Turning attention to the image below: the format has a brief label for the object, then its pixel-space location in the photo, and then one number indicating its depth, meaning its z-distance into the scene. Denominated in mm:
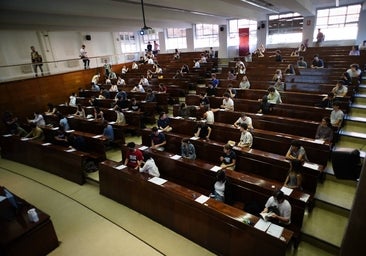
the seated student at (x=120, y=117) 7159
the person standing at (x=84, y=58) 11756
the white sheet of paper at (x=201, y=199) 3457
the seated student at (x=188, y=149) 4953
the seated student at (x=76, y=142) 6043
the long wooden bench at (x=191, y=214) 2926
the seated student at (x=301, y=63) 8984
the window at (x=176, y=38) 18812
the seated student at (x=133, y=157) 4728
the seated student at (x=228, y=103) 6633
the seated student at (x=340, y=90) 6270
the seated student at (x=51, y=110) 8641
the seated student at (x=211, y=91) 8070
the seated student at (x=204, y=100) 7109
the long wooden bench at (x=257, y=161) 3920
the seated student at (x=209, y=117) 6117
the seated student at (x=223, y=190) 3767
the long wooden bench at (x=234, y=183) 3381
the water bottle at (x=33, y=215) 3490
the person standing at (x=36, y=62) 9789
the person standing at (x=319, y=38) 12688
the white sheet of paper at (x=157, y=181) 3994
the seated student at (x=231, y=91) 7410
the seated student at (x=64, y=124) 7133
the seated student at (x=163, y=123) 6296
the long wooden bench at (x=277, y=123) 5172
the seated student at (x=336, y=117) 5066
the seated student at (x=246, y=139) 4922
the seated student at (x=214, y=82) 8529
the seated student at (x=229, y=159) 4445
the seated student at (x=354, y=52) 9070
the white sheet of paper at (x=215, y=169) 4164
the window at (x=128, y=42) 17797
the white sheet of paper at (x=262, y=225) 2890
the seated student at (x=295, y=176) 3635
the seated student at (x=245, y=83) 8110
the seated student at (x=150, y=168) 4445
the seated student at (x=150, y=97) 8016
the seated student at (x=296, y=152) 4113
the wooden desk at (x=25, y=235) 3236
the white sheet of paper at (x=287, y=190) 3456
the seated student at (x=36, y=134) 7172
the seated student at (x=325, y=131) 4583
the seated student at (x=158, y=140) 5543
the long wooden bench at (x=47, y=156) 5453
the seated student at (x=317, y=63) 8672
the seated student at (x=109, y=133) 6291
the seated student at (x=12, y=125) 7551
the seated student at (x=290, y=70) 8406
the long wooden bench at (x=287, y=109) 5629
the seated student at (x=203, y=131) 5551
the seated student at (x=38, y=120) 7817
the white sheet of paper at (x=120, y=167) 4570
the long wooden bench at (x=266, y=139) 4391
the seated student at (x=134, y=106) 7582
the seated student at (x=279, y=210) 3112
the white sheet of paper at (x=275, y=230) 2791
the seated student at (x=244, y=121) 5516
